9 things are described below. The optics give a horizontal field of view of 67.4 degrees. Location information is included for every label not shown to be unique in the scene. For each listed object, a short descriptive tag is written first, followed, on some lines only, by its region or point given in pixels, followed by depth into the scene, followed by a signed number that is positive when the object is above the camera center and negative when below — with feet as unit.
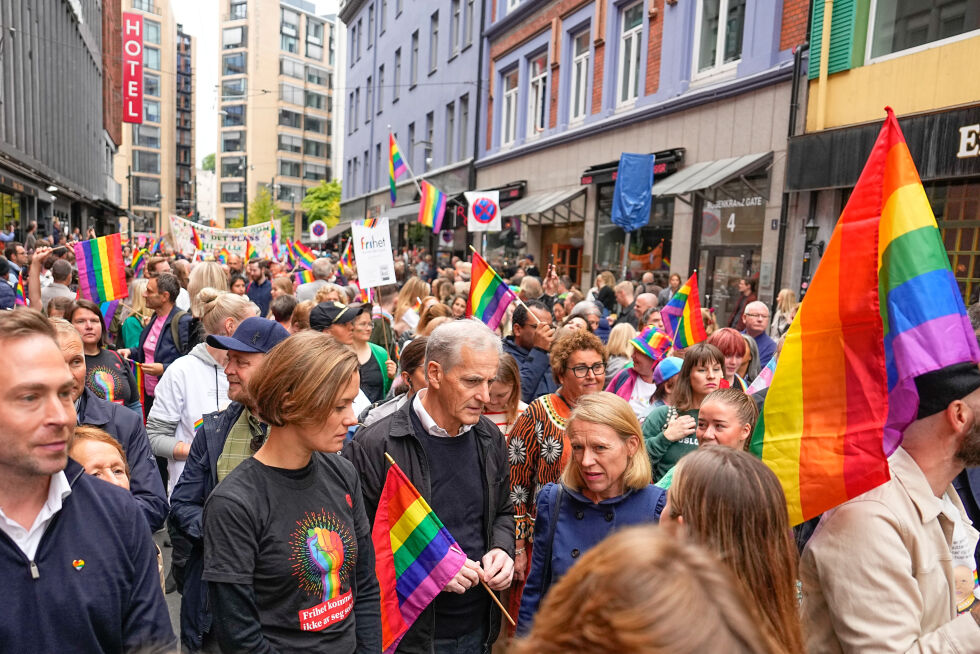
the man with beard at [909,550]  6.20 -2.45
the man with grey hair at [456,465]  10.23 -2.93
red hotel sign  145.38 +37.40
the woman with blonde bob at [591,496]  9.77 -3.11
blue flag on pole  39.58 +4.18
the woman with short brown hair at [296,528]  7.39 -2.90
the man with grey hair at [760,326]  23.12 -1.71
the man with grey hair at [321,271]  32.35 -0.80
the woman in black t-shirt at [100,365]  14.88 -2.49
